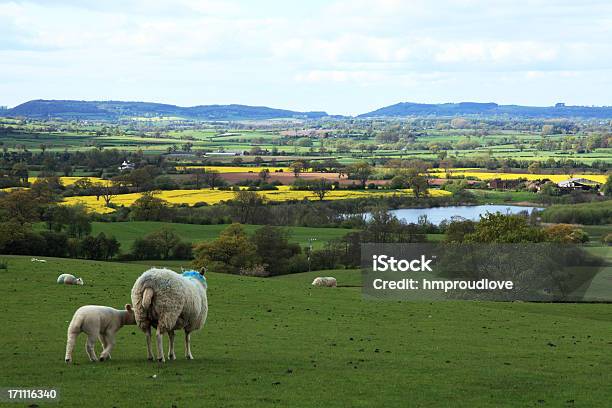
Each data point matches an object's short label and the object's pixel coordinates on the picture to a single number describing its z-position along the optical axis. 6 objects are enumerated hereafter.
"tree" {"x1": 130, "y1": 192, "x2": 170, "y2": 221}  96.62
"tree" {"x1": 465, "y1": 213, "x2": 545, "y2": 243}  52.53
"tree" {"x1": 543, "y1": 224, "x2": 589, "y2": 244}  64.93
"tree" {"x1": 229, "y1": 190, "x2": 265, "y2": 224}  99.00
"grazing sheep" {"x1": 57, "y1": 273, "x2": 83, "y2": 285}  35.91
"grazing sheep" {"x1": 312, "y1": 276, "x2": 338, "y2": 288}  46.44
